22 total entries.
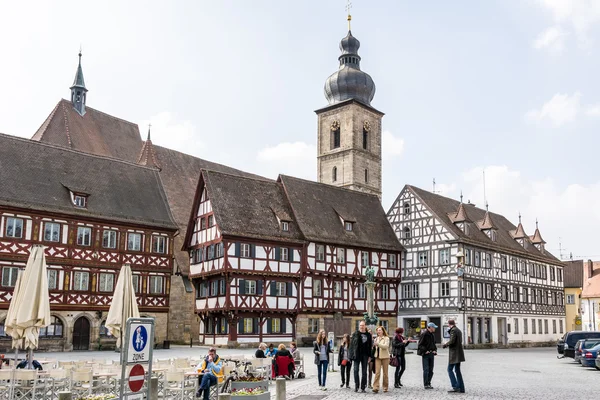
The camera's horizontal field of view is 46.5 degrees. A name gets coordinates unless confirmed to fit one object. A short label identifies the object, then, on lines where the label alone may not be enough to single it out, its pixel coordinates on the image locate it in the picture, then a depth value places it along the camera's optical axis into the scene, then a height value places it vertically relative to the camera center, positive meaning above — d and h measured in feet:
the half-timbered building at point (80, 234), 114.11 +13.61
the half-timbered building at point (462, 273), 156.97 +10.42
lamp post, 153.89 +6.50
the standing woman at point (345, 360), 57.61 -3.62
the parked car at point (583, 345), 91.21 -3.43
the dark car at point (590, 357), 84.75 -4.62
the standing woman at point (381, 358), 54.08 -3.21
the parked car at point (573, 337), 105.50 -2.81
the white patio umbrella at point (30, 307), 58.75 +0.42
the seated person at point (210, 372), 48.01 -4.15
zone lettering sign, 30.09 -1.29
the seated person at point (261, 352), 67.51 -3.57
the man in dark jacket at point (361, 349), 53.72 -2.51
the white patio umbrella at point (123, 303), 68.44 +0.96
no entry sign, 29.66 -2.73
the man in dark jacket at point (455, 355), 51.85 -2.79
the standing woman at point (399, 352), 57.57 -2.92
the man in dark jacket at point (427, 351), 55.52 -2.69
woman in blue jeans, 59.18 -3.38
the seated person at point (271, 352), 69.77 -3.72
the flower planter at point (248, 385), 43.73 -4.36
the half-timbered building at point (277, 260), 131.85 +11.01
